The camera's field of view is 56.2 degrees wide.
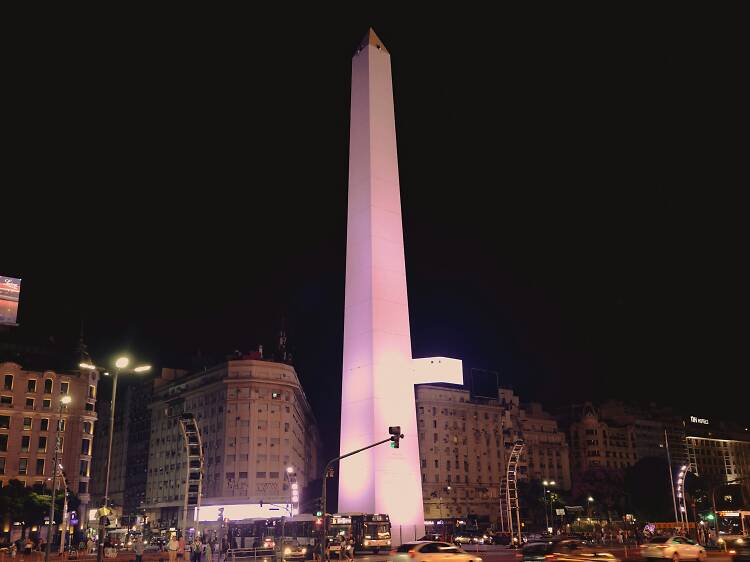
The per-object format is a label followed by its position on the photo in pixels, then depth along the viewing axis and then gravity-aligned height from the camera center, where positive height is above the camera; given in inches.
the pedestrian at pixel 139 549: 1182.3 -94.9
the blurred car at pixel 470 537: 2240.5 -162.5
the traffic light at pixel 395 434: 1042.1 +75.7
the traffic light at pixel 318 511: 1217.8 -39.7
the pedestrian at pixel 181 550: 1464.8 -122.9
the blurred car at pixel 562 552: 767.7 -73.5
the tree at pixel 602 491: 4316.9 -44.7
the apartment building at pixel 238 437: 3459.6 +262.2
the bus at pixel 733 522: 2337.7 -136.0
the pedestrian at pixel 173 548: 1195.7 -93.9
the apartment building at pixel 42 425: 2987.2 +288.8
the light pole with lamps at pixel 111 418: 876.5 +99.8
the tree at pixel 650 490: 3467.0 -38.0
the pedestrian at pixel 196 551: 1274.6 -106.8
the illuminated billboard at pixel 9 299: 2701.8 +723.7
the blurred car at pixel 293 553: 1389.6 -122.8
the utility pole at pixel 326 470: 1011.9 +26.5
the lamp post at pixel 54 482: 1195.3 +21.0
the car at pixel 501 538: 2167.6 -159.9
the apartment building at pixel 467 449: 4143.7 +220.3
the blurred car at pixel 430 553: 882.8 -81.8
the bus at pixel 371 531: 1467.8 -89.5
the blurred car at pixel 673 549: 1050.1 -98.1
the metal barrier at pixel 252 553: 1670.5 -150.4
